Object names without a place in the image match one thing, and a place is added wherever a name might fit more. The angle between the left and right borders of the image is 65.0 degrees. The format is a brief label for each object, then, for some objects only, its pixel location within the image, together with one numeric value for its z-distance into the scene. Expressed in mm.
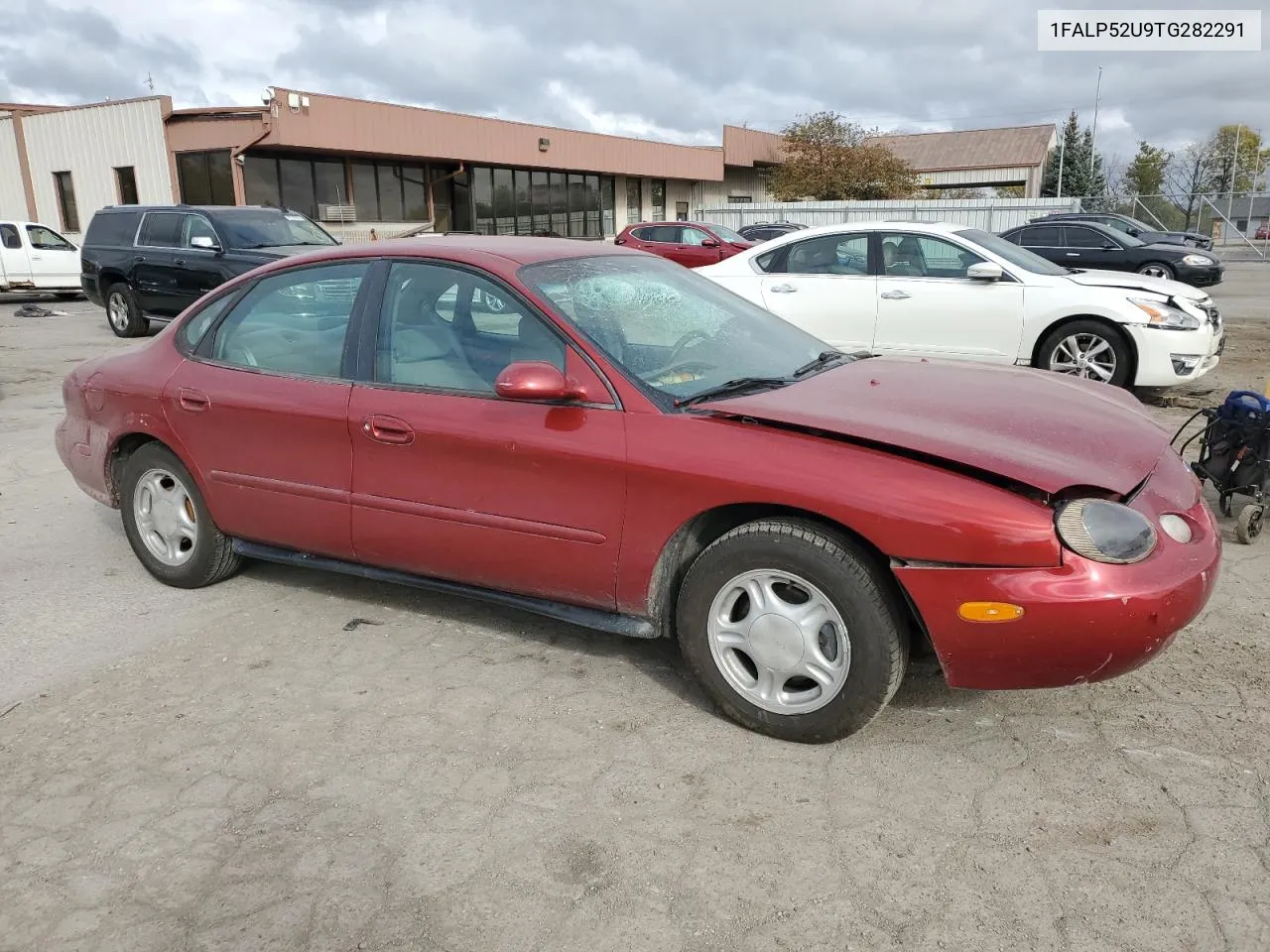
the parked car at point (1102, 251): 18625
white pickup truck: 19516
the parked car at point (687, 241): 20438
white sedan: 8109
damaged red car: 2797
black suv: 13203
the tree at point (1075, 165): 61400
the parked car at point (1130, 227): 20141
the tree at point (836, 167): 43000
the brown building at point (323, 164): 22953
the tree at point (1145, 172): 57781
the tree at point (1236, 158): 51375
